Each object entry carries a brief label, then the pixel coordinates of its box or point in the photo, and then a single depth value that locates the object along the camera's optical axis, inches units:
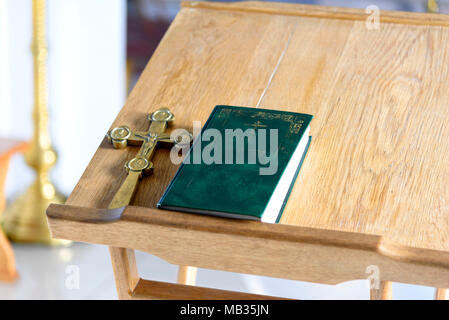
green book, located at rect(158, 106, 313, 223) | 82.8
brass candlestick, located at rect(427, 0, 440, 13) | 136.1
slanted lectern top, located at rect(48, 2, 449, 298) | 81.9
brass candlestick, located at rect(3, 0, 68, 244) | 152.0
